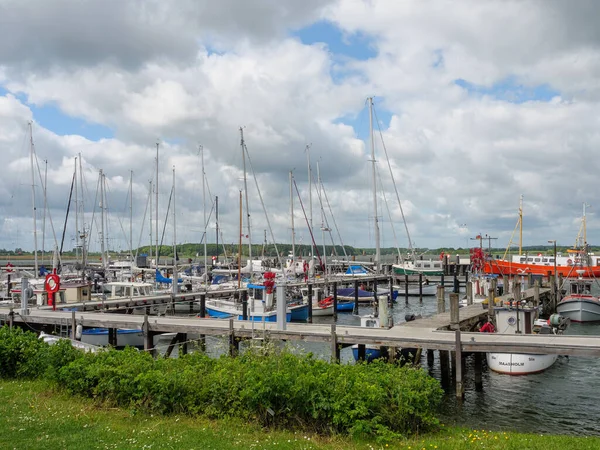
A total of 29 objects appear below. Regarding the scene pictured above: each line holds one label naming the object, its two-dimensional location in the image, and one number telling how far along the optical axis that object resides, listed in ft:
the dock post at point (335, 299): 170.95
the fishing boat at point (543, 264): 282.77
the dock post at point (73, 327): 93.86
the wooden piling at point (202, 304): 144.46
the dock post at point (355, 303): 177.27
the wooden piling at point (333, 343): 68.44
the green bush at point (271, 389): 40.29
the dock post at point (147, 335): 85.40
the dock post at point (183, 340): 88.75
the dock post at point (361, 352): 75.39
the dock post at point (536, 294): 146.86
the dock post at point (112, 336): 101.63
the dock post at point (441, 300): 111.16
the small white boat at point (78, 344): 73.55
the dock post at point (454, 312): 82.64
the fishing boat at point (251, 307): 127.44
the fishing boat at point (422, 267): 318.86
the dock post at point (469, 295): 132.26
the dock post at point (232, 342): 74.20
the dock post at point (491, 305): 100.73
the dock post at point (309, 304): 158.19
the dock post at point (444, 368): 76.79
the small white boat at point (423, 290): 243.62
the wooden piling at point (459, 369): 63.87
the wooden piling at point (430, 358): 90.27
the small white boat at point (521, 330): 81.25
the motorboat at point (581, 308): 148.77
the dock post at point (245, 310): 136.56
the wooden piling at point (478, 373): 73.29
